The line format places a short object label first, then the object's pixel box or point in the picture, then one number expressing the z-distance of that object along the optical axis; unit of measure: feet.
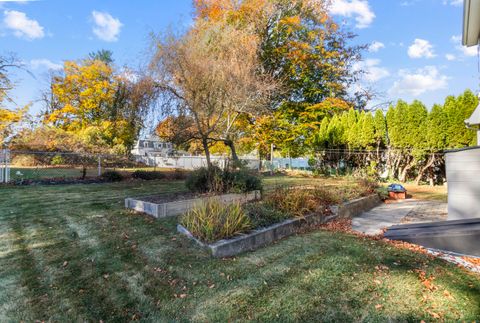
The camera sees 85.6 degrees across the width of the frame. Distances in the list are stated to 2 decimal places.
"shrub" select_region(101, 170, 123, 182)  34.24
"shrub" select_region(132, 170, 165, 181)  36.52
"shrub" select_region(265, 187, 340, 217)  16.31
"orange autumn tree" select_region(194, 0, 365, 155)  47.09
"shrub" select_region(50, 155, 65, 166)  52.42
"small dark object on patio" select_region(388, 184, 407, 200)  28.25
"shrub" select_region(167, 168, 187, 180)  38.81
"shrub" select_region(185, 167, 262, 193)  20.13
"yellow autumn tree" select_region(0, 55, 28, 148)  36.73
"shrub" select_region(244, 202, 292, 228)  14.03
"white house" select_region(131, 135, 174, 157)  75.20
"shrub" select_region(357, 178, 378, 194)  26.40
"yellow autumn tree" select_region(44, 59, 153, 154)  61.57
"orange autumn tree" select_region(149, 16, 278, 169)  23.62
